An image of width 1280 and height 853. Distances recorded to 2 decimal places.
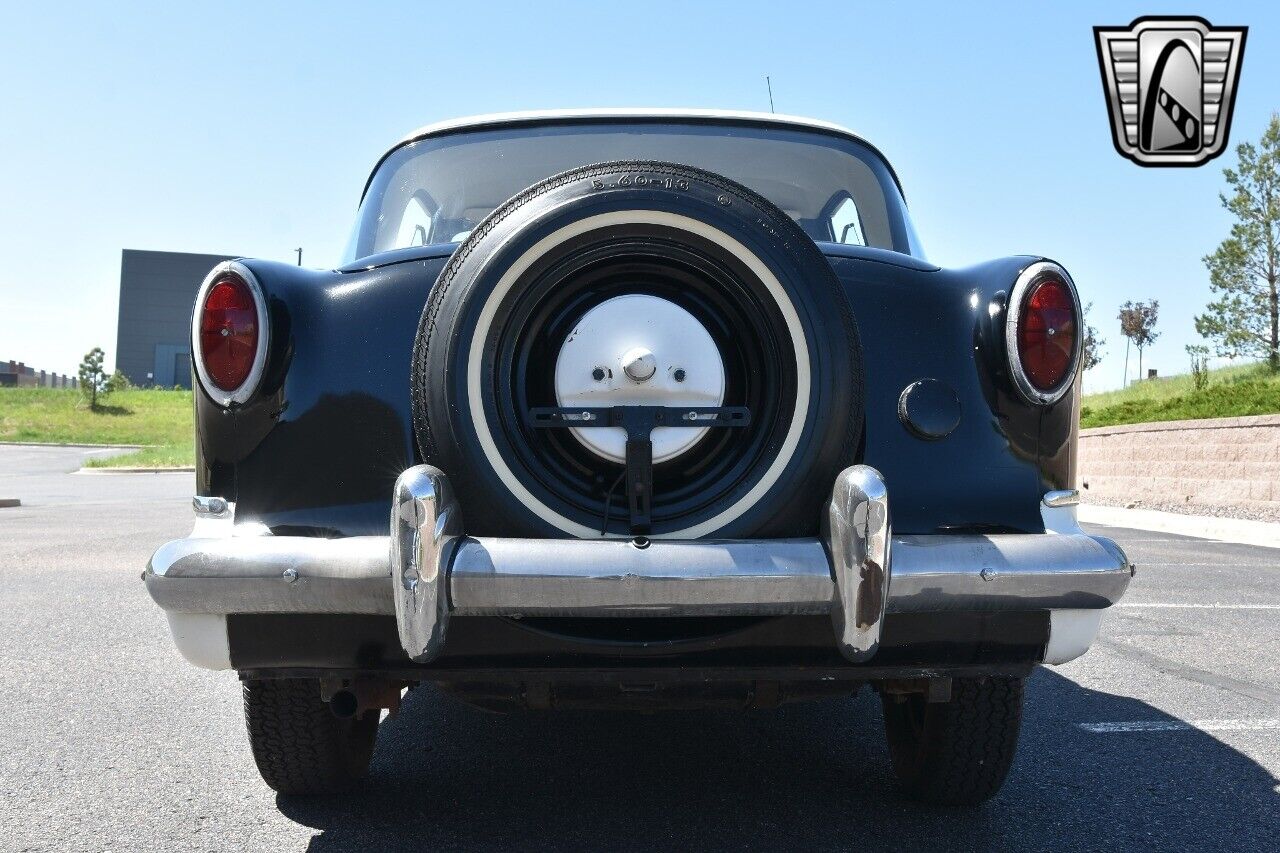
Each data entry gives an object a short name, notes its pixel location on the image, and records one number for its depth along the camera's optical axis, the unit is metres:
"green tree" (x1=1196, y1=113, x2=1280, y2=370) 28.34
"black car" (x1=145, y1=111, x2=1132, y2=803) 1.93
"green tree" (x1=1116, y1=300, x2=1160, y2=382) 48.56
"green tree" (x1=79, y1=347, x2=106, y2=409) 66.69
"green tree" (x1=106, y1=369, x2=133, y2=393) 69.00
